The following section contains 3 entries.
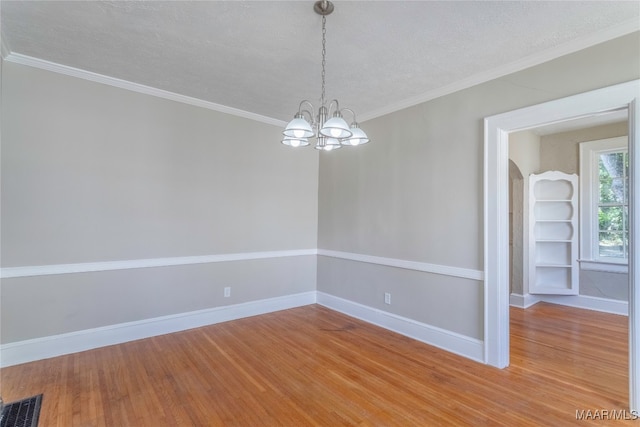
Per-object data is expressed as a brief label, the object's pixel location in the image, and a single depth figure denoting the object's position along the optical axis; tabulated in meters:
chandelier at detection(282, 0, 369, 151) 1.91
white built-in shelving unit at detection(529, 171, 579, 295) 4.62
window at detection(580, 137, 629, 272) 4.38
